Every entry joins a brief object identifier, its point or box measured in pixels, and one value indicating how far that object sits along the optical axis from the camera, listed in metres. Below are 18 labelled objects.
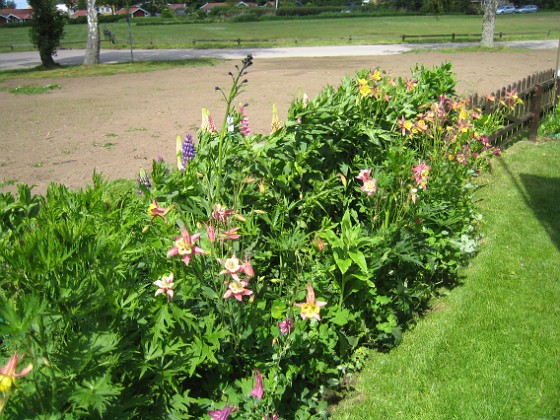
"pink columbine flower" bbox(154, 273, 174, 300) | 1.97
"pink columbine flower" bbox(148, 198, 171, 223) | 2.29
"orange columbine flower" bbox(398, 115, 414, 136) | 4.18
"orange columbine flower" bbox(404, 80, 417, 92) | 4.71
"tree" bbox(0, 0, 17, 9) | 128.41
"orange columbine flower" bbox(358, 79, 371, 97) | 3.89
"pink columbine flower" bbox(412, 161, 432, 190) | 3.48
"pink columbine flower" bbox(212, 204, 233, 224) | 2.47
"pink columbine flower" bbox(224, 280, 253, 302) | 2.07
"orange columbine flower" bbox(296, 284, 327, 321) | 2.18
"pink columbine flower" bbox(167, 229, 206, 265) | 2.01
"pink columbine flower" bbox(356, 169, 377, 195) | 3.09
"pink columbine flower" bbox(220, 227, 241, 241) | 2.23
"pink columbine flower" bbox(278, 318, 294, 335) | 2.48
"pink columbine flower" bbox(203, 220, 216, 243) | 2.15
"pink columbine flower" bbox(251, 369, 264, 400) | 2.23
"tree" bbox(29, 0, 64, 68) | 21.84
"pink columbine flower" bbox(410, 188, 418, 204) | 3.30
